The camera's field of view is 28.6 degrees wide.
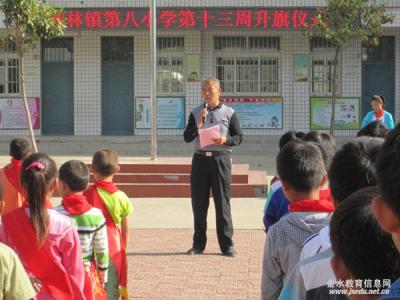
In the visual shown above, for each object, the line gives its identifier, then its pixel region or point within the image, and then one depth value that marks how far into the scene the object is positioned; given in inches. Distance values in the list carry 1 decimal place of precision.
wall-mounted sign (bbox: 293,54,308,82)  903.7
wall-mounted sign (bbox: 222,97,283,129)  911.0
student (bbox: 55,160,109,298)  202.7
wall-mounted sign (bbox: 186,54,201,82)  905.5
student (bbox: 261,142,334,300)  148.0
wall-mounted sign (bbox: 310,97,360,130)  905.5
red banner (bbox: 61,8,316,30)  848.9
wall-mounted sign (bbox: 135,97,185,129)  912.9
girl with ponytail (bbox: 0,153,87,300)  171.6
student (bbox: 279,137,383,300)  114.0
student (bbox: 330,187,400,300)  87.4
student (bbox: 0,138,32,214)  289.1
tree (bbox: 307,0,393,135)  789.2
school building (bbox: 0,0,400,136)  906.1
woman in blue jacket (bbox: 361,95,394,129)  478.3
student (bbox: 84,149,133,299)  227.3
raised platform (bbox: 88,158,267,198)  561.0
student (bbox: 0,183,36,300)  133.0
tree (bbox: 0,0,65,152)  613.3
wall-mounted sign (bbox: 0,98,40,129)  916.6
